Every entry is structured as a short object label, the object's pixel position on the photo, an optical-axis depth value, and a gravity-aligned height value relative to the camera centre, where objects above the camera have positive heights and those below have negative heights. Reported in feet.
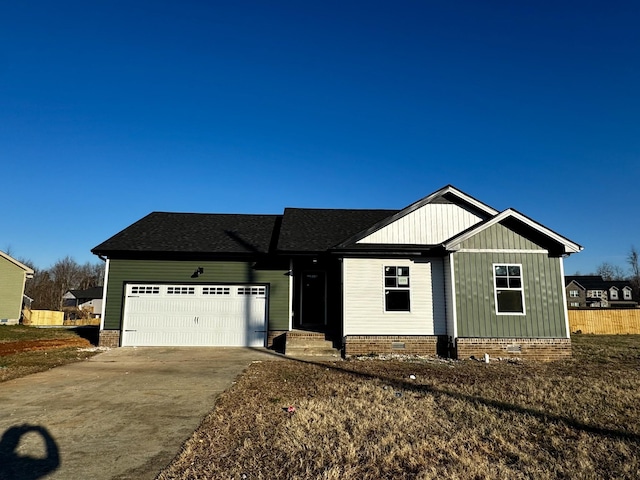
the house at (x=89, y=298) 203.41 +3.58
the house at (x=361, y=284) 39.32 +2.29
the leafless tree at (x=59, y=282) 183.21 +13.42
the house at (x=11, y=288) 91.76 +3.98
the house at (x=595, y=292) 228.02 +7.44
